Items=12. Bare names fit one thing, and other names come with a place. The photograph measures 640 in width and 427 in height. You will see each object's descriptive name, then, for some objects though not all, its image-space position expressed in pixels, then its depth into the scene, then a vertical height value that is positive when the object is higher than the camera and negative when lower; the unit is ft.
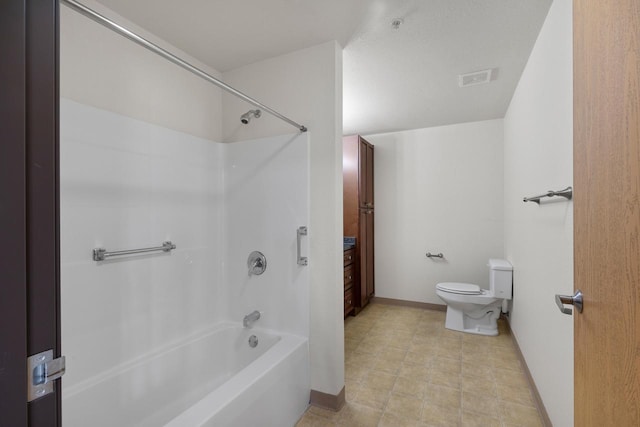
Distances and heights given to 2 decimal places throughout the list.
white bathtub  4.32 -3.08
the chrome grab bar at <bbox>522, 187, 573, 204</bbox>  4.14 +0.28
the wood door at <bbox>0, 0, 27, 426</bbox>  1.73 -0.02
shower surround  4.76 -1.01
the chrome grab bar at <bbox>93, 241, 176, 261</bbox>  4.98 -0.69
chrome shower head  6.68 +2.32
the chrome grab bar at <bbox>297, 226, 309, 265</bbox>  6.36 -0.63
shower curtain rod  2.90 +2.12
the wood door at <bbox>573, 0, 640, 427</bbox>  1.81 +0.01
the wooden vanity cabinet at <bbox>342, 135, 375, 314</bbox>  11.53 +0.31
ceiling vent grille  7.72 +3.69
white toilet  9.32 -2.95
